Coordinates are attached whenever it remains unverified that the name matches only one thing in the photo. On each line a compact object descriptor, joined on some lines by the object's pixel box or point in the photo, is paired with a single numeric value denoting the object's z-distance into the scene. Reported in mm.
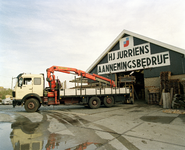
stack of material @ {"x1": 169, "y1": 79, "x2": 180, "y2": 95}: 13136
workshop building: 14669
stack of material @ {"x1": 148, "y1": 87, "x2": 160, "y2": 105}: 14900
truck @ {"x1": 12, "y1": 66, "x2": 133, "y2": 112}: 10961
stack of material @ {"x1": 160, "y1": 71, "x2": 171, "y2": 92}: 13891
